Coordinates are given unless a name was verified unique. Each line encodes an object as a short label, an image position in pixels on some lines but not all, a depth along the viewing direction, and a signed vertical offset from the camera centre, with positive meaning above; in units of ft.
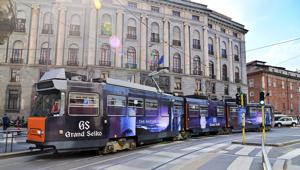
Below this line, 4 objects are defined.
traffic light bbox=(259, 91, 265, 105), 49.73 +1.83
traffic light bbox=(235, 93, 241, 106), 53.29 +1.86
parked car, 148.77 -7.32
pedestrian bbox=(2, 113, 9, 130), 70.16 -3.76
